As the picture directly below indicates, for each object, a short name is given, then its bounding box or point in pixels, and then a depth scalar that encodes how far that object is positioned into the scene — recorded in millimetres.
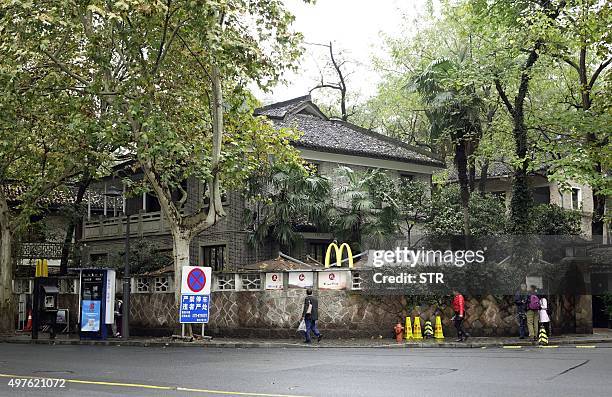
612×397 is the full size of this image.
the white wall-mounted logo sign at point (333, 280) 24234
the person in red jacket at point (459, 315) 22891
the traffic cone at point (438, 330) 23875
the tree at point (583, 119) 21438
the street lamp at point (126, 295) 24766
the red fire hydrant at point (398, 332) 23327
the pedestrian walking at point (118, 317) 26562
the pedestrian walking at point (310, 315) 22844
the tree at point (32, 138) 20766
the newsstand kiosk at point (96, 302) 24984
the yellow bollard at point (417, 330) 23688
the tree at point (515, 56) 25547
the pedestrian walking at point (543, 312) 22984
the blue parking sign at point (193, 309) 23141
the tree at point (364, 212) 29375
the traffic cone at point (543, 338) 22344
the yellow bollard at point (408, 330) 23662
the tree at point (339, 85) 51406
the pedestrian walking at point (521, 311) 23906
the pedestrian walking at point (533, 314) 22656
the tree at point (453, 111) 29094
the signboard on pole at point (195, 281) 23297
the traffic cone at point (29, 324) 30938
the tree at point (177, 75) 19234
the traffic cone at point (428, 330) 24047
